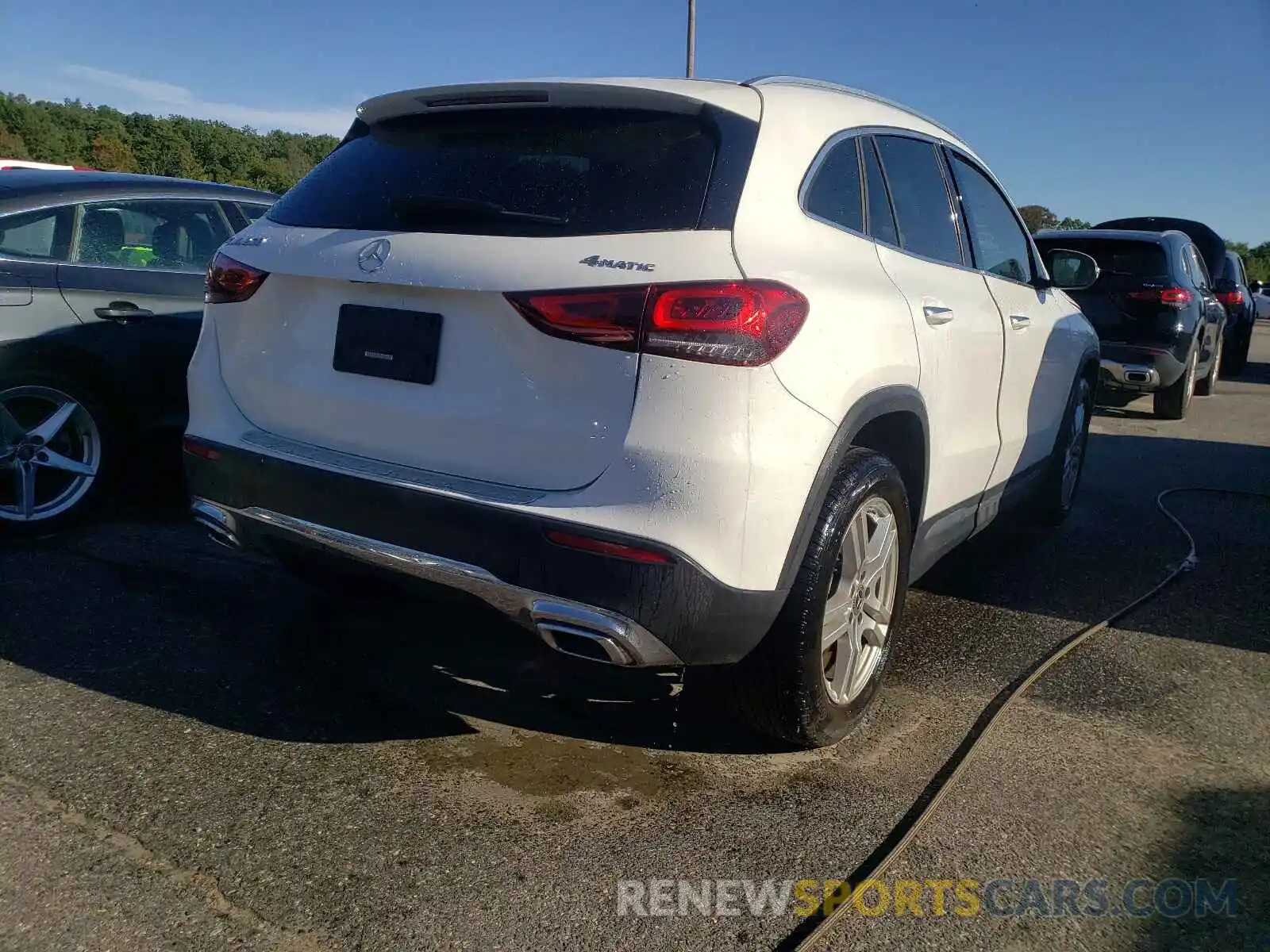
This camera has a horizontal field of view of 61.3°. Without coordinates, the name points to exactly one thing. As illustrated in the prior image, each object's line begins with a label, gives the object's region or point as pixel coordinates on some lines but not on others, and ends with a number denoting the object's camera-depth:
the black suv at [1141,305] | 9.20
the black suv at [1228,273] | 14.69
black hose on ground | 2.26
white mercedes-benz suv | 2.38
